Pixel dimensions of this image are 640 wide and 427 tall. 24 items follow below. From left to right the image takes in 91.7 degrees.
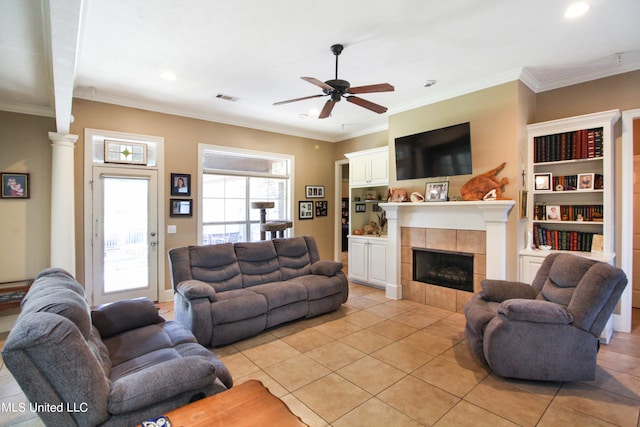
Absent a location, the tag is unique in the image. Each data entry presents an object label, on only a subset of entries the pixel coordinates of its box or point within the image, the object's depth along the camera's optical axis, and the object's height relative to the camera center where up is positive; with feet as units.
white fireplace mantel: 12.19 -0.39
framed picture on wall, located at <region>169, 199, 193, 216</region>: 15.96 +0.35
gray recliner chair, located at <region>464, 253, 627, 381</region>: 7.95 -3.11
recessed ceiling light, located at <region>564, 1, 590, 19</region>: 8.02 +5.37
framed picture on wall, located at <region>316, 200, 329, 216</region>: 22.11 +0.38
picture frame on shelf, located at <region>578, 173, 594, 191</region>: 11.68 +1.18
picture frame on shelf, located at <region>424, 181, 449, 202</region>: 14.11 +0.99
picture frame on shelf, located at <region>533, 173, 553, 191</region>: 12.54 +1.27
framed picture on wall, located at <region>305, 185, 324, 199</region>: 21.58 +1.55
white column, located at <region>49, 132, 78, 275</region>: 12.68 +0.30
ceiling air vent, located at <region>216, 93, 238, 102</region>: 14.42 +5.51
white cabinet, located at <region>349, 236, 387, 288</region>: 17.35 -2.74
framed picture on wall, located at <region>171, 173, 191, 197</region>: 15.98 +1.55
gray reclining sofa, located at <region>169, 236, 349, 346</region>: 10.46 -2.93
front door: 14.25 -0.95
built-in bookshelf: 11.27 +0.91
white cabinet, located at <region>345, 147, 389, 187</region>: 17.65 +2.74
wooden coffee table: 4.16 -2.78
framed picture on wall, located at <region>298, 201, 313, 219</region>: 21.02 +0.23
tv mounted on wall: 13.12 +2.72
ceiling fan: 9.31 +3.79
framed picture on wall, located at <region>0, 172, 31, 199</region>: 12.66 +1.19
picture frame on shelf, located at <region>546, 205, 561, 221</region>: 12.54 -0.02
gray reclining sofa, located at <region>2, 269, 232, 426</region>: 4.06 -2.50
